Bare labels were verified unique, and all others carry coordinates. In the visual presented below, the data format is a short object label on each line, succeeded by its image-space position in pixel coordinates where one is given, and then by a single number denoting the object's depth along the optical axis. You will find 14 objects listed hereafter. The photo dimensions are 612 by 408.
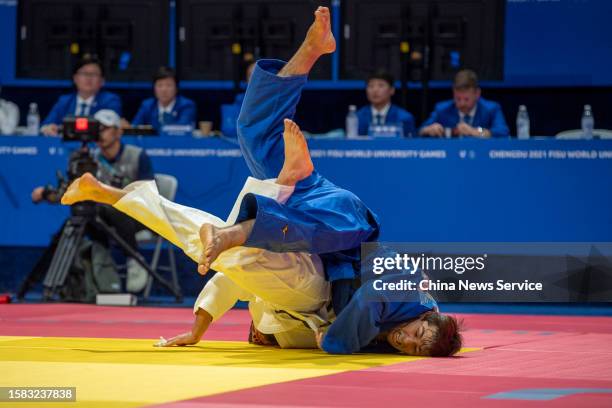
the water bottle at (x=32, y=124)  16.59
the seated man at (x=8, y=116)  17.28
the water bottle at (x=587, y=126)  15.44
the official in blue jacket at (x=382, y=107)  16.68
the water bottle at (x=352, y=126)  16.29
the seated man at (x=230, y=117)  16.65
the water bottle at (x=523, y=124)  16.10
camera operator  14.88
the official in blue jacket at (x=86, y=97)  17.35
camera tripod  14.50
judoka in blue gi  7.90
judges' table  14.90
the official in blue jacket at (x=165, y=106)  17.45
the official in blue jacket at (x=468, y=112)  16.10
